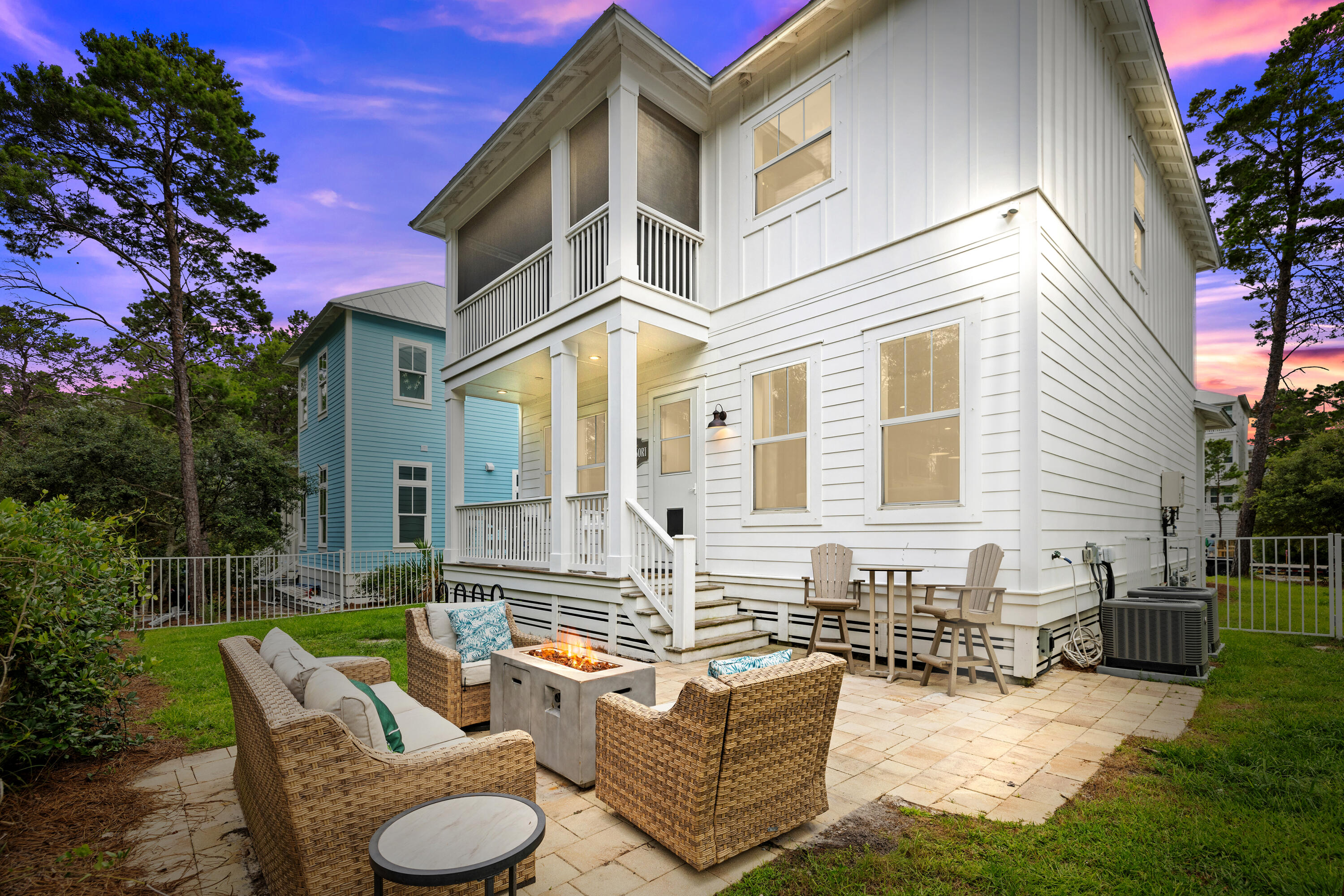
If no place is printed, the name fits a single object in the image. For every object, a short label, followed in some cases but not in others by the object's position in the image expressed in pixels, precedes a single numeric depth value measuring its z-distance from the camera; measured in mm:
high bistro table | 5465
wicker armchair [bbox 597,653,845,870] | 2359
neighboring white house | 13328
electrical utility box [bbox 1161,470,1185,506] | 8656
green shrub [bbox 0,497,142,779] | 3057
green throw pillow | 2402
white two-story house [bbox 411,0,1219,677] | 5664
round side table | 1578
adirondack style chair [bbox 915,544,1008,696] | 5055
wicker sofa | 1974
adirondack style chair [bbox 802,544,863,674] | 6129
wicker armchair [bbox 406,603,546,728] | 4121
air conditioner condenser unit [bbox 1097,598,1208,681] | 5414
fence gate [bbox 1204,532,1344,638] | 7488
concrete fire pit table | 3283
